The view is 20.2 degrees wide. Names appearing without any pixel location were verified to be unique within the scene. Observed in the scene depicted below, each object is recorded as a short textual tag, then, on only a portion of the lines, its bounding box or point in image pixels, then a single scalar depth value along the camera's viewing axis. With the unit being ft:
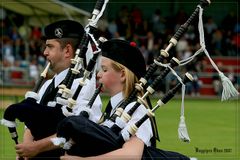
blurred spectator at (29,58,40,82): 81.51
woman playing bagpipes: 14.20
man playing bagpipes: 17.60
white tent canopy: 71.65
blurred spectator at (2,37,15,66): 83.25
